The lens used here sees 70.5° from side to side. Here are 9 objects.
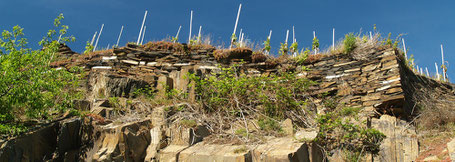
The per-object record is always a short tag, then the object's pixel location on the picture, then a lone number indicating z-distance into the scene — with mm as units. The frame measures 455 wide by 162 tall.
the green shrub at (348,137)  5754
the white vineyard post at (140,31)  15079
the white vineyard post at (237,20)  11888
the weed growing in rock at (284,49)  10425
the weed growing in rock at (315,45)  10706
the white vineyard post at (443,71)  12336
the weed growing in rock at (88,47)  12989
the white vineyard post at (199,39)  10759
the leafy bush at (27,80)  4750
